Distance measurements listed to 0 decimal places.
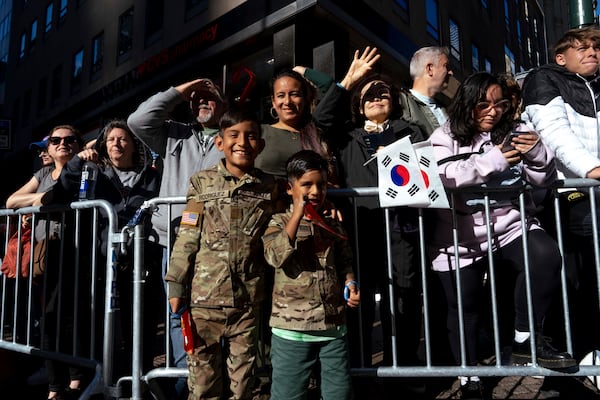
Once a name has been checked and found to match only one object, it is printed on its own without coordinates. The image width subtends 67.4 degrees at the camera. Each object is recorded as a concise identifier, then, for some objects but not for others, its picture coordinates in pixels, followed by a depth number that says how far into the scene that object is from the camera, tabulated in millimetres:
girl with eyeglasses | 2623
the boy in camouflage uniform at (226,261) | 2371
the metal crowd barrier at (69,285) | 3205
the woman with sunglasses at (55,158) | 3834
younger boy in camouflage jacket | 2328
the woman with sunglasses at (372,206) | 2941
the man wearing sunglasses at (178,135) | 3068
